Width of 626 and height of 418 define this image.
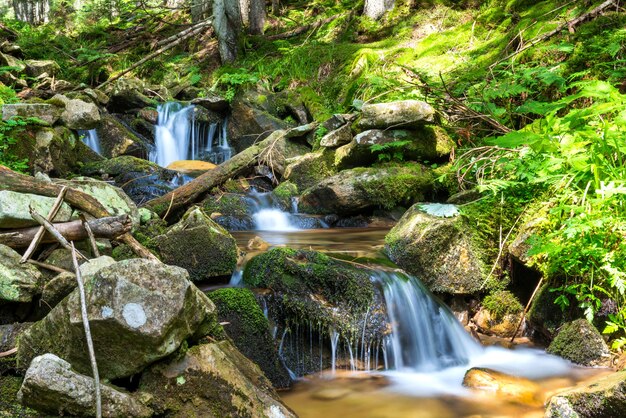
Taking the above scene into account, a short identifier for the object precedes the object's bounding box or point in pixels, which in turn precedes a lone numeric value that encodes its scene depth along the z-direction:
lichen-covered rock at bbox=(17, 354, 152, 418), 2.06
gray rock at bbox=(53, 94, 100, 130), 8.63
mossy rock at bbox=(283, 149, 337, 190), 8.23
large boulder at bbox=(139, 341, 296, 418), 2.37
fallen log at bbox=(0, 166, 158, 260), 3.96
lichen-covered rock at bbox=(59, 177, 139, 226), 4.77
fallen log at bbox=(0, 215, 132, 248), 3.64
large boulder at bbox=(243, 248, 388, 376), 4.06
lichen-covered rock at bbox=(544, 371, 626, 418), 2.54
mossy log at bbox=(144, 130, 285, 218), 6.77
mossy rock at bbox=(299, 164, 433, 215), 6.99
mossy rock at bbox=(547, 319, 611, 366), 3.63
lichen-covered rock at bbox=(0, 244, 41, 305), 2.92
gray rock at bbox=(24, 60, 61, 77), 11.39
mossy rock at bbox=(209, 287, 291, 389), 3.64
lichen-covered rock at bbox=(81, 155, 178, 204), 7.96
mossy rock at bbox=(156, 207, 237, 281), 4.32
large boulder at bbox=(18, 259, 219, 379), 2.23
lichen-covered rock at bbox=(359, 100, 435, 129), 7.23
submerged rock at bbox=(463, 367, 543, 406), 3.43
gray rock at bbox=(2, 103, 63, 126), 7.19
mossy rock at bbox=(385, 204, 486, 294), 4.73
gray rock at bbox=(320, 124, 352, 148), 8.17
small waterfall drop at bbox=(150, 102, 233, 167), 10.88
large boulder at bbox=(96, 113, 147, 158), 9.90
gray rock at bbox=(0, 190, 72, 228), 3.50
